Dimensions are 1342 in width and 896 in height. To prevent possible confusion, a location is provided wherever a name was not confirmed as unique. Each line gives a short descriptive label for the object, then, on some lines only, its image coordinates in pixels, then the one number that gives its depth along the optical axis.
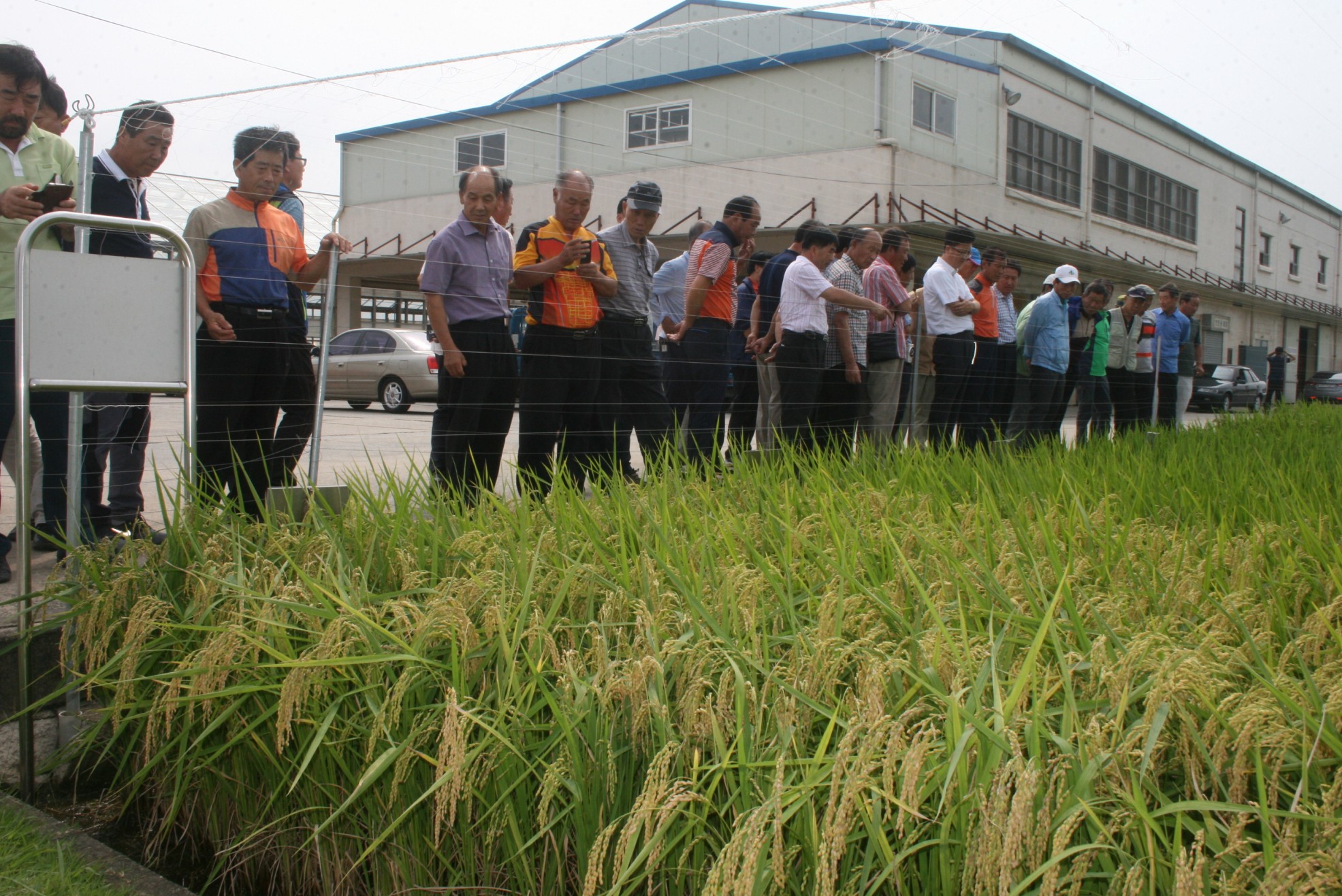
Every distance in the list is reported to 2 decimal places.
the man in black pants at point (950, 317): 7.58
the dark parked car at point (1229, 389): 26.22
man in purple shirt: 4.79
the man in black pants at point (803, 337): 6.19
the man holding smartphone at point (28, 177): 3.80
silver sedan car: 14.77
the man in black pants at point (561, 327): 5.04
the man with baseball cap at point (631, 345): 5.43
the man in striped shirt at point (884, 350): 7.05
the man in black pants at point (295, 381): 4.50
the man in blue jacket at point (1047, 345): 8.66
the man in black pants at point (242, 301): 4.25
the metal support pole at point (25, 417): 2.61
